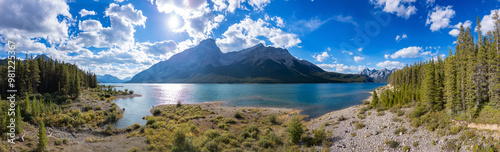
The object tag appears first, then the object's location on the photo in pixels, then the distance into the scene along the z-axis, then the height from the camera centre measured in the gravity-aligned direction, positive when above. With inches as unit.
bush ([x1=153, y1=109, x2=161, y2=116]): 1724.5 -308.4
